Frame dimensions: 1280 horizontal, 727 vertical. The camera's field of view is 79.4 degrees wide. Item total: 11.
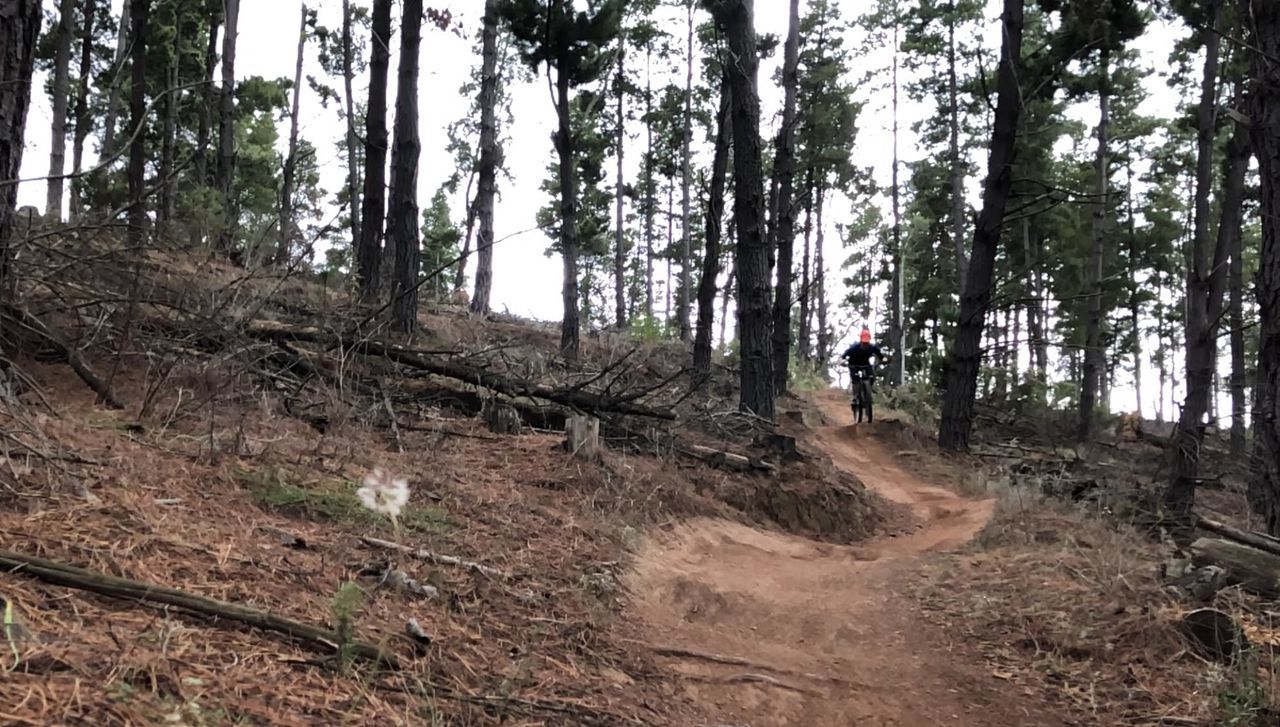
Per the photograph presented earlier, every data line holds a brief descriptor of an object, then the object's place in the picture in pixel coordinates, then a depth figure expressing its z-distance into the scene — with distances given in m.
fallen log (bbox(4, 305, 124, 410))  4.20
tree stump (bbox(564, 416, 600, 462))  6.08
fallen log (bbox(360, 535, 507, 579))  3.56
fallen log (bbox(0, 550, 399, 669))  2.25
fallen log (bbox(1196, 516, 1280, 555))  4.11
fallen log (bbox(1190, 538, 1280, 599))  3.84
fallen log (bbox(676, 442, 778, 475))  7.51
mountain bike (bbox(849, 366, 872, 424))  14.70
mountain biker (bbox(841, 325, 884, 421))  14.52
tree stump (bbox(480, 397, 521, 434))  6.70
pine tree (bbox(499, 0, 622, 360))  15.42
